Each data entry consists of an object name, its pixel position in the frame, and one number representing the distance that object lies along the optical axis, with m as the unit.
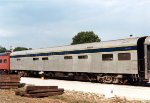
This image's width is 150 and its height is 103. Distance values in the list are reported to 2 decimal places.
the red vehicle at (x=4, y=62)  50.94
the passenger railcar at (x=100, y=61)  26.05
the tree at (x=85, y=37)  95.50
